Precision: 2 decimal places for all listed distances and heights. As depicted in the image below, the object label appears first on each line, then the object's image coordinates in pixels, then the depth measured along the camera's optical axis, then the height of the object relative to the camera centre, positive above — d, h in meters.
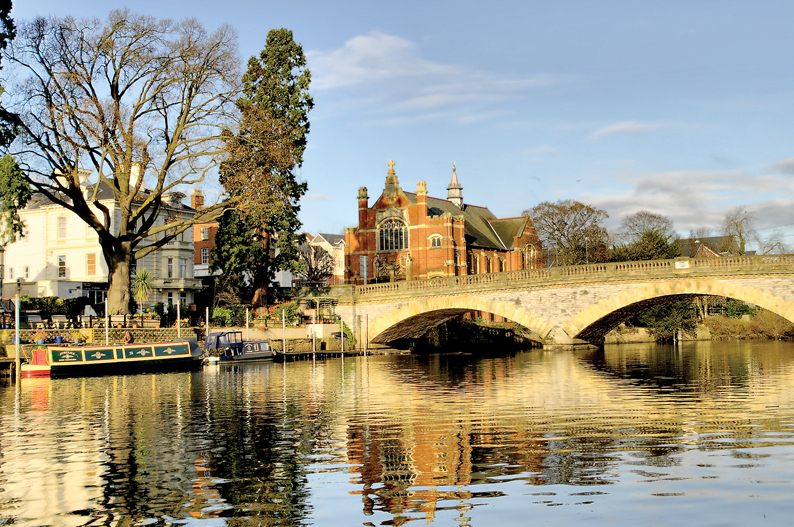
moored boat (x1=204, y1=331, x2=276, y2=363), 48.78 -1.78
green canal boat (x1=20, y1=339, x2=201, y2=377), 37.72 -1.82
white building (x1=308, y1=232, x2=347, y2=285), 130.12 +10.88
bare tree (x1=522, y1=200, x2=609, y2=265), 93.12 +9.24
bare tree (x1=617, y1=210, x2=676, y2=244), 101.44 +10.54
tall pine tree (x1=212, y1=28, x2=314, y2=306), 51.09 +9.47
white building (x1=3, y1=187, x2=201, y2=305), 63.59 +5.31
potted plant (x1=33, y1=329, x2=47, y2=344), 41.94 -0.59
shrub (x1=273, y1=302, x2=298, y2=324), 57.75 +0.47
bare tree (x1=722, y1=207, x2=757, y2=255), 90.28 +8.50
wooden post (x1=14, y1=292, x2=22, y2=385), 36.53 -1.83
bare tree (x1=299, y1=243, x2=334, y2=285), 106.38 +7.88
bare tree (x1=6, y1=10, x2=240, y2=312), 41.34 +10.79
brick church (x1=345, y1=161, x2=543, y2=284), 79.38 +7.27
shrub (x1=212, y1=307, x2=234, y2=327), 55.06 +0.36
